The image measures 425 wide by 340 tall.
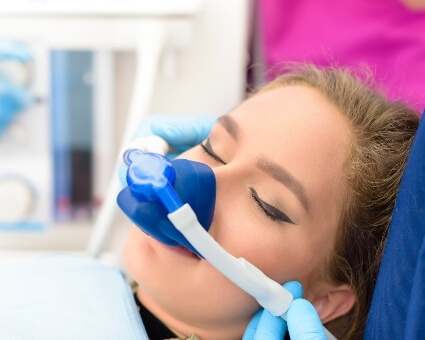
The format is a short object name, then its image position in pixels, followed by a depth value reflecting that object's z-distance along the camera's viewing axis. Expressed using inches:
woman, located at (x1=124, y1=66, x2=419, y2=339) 34.4
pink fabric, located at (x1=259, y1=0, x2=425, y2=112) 51.8
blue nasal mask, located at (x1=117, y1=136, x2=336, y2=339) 28.9
